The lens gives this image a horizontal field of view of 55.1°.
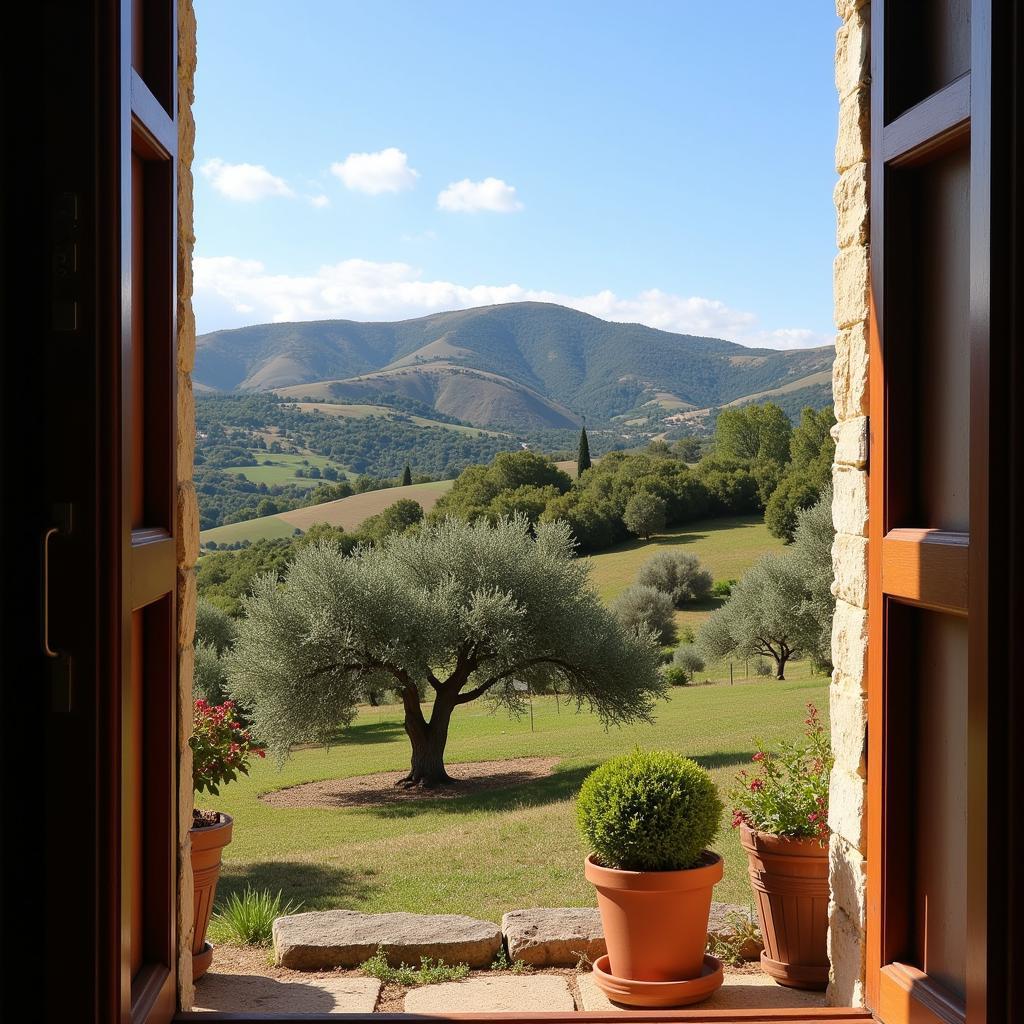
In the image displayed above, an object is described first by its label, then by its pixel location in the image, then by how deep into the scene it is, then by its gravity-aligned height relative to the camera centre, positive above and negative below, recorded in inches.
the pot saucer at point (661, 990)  126.0 -62.7
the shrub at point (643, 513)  1467.8 -8.9
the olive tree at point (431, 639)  521.7 -70.4
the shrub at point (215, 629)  819.4 -100.7
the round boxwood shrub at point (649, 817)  128.6 -41.0
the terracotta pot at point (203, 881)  136.4 -52.0
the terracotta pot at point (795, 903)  131.3 -53.5
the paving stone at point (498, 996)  127.9 -65.9
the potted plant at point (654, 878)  126.6 -48.2
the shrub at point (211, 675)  713.0 -120.7
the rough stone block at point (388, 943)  148.4 -66.5
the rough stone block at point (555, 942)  147.9 -65.7
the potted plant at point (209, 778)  137.2 -45.0
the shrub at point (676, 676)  894.2 -155.9
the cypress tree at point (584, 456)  1729.8 +91.7
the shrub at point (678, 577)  1227.9 -88.3
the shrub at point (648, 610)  1112.2 -117.9
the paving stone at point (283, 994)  127.0 -65.5
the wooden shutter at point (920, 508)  75.0 -0.3
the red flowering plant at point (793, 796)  133.9 -40.5
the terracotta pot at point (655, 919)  126.5 -53.6
